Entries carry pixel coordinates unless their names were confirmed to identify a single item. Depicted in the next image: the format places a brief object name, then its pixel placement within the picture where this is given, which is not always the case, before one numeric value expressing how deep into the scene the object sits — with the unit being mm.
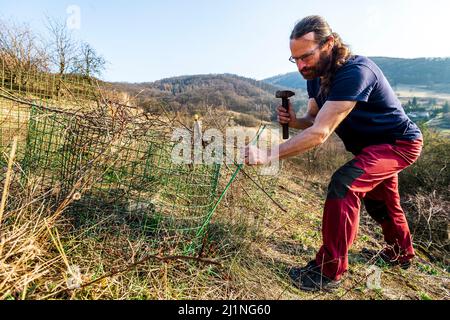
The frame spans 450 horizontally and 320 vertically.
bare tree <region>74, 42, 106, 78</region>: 14128
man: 2016
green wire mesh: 2059
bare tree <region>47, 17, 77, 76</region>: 14700
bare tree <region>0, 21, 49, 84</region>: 10730
